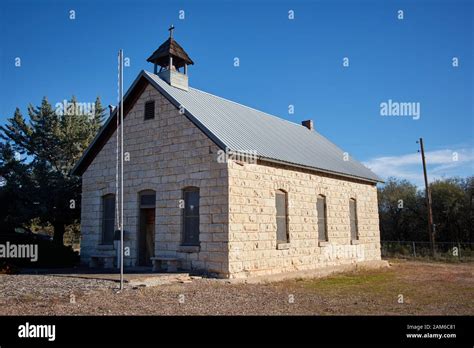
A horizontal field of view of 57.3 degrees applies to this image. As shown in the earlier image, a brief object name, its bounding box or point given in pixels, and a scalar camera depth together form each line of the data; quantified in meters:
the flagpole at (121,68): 11.50
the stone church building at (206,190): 14.20
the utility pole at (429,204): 27.84
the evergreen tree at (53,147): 23.75
